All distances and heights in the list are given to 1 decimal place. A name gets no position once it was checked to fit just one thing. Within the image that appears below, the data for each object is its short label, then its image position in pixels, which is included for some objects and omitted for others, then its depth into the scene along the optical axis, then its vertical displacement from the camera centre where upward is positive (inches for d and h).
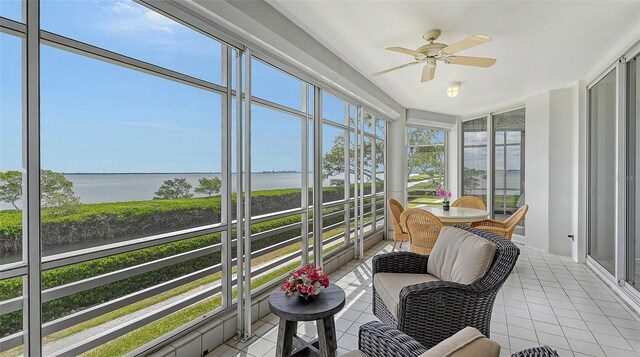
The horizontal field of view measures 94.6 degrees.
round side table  67.0 -31.2
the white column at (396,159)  233.9 +14.3
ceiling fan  101.0 +45.3
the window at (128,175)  54.9 +0.6
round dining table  148.2 -19.8
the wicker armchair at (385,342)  43.4 -25.9
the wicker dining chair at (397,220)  172.8 -25.9
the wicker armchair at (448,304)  71.2 -31.0
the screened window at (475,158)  243.9 +16.0
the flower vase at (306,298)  72.2 -29.9
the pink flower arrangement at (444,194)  174.3 -10.0
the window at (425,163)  261.7 +12.6
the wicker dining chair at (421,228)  138.8 -24.5
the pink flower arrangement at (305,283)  71.6 -26.3
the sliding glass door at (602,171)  136.9 +3.1
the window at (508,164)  216.1 +10.0
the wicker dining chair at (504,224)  150.4 -26.5
